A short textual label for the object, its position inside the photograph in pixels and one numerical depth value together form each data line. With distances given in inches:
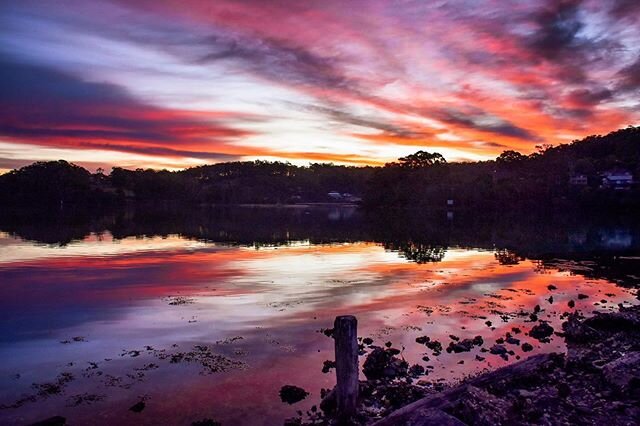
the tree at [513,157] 7597.4
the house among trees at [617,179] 5910.4
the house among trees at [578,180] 6010.8
